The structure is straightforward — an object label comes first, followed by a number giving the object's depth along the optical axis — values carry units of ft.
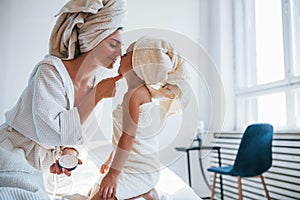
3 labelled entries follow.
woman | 2.38
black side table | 8.06
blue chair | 6.44
